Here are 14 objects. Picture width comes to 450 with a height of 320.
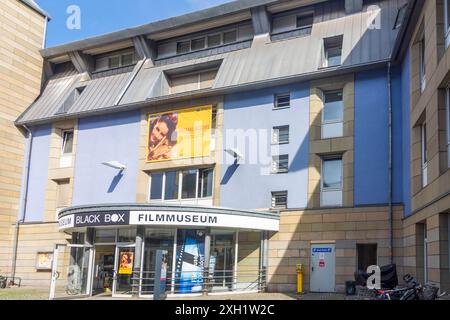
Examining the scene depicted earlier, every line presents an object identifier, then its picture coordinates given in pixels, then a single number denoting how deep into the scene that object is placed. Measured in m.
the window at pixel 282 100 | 21.93
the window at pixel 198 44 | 25.88
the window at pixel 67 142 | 27.53
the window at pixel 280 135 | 21.56
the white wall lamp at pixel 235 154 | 21.58
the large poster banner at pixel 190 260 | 18.77
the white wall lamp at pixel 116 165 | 24.03
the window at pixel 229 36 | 24.98
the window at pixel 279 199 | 20.98
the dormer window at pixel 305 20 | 23.28
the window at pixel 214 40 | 25.42
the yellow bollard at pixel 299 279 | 19.40
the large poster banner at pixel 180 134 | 23.12
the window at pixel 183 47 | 26.24
